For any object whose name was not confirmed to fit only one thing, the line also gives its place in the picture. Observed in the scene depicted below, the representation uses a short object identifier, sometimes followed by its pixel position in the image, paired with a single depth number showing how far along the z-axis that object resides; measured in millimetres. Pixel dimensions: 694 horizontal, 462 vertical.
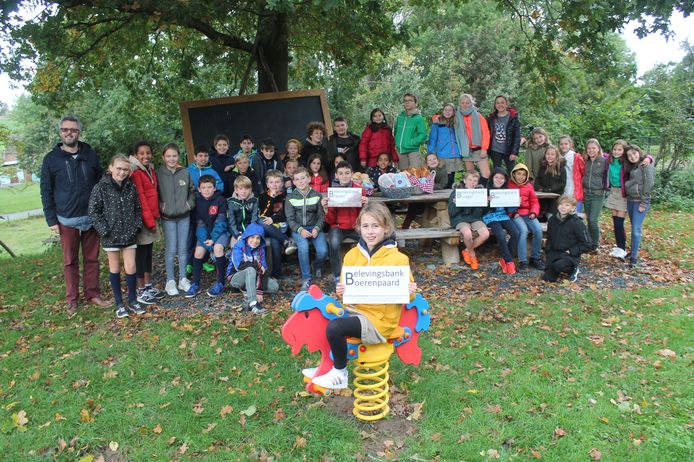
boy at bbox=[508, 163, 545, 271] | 7531
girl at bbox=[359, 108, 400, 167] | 8812
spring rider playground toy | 3658
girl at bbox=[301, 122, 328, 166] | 8445
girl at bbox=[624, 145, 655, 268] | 7402
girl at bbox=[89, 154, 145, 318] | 6004
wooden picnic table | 7652
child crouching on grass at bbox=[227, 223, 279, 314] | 6176
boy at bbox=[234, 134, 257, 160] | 8273
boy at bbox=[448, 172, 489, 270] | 7516
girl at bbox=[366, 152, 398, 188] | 8164
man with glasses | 6098
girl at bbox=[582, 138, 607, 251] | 8086
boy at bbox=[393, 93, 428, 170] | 8862
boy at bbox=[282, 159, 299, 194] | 7492
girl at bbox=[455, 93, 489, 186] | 8680
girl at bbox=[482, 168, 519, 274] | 7387
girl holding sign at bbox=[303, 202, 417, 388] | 3615
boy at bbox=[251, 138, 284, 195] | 7824
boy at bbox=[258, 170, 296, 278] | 7012
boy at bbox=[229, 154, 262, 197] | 7516
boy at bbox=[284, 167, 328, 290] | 6898
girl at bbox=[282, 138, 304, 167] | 7983
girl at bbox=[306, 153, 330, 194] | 7520
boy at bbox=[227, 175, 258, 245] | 6742
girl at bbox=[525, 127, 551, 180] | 8320
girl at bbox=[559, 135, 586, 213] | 8211
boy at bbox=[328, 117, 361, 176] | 8922
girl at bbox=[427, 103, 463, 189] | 8773
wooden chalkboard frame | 10086
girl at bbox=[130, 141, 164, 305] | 6484
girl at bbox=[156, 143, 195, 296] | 6805
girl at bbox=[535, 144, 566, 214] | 8102
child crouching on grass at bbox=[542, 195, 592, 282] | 6883
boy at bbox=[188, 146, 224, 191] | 7355
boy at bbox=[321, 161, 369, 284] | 6941
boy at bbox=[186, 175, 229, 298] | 6797
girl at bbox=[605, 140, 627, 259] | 7699
